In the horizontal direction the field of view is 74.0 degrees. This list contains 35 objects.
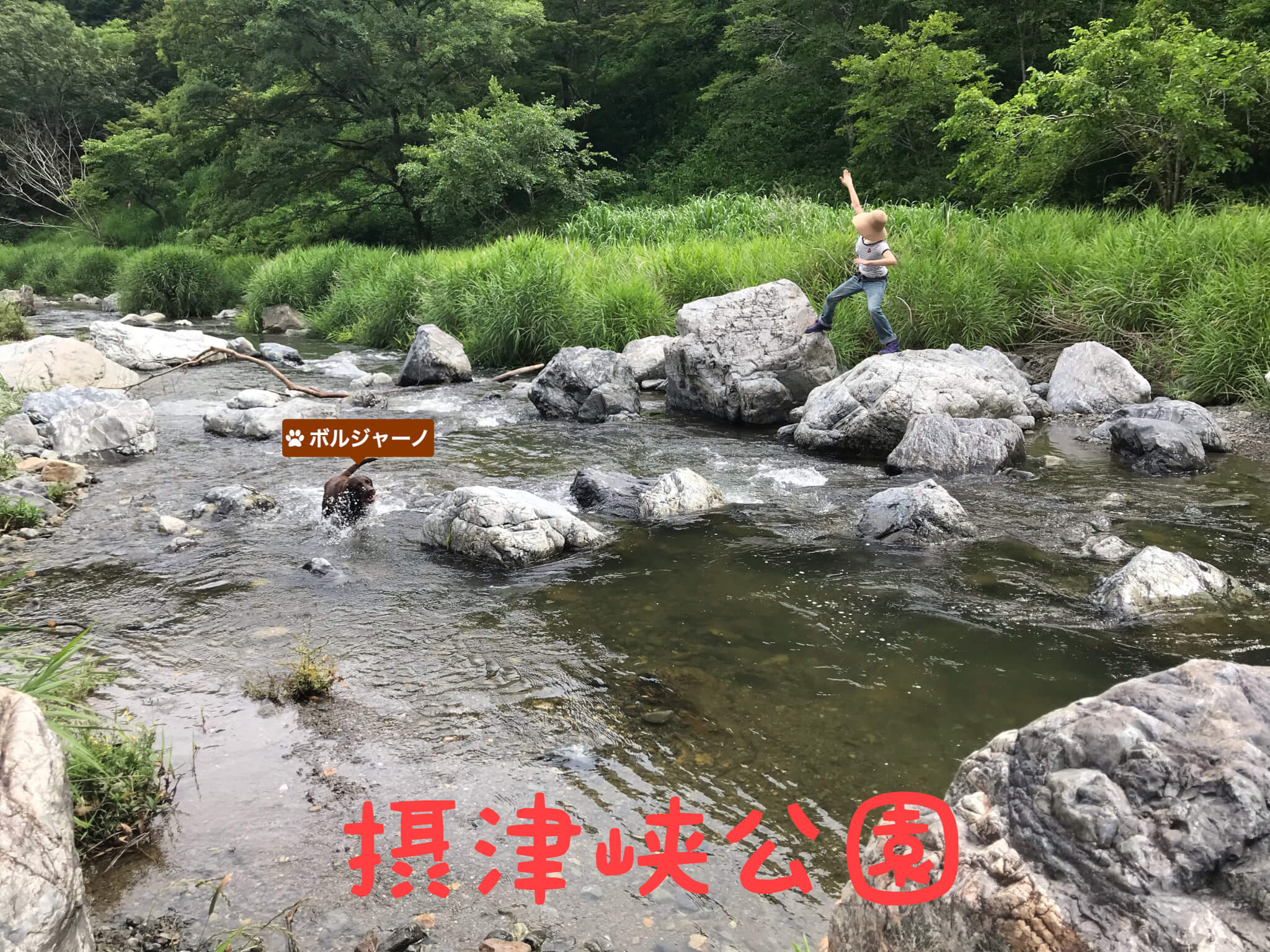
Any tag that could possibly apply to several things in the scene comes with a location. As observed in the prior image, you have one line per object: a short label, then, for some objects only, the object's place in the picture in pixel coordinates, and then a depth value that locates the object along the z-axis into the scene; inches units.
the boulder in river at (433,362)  449.7
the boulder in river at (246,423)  341.4
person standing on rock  343.0
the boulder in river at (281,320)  717.9
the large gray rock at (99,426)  306.2
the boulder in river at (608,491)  246.5
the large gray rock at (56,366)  395.5
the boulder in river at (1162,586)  168.2
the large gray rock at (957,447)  277.7
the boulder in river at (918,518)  213.0
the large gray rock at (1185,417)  293.0
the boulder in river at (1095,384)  356.8
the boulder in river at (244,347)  546.3
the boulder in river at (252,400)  380.2
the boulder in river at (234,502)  240.8
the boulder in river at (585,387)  376.5
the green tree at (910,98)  714.8
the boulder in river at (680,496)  241.1
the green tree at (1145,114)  459.2
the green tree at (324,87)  924.0
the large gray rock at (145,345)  494.1
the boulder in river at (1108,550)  196.9
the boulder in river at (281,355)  528.4
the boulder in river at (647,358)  445.7
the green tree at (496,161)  850.8
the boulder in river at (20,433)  296.7
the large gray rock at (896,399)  308.0
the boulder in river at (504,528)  205.8
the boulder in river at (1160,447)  272.7
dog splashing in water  234.4
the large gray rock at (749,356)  366.6
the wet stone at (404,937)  89.2
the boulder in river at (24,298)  742.4
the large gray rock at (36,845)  69.3
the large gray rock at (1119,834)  61.6
